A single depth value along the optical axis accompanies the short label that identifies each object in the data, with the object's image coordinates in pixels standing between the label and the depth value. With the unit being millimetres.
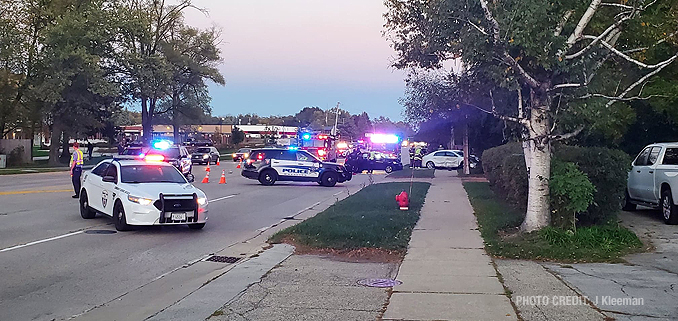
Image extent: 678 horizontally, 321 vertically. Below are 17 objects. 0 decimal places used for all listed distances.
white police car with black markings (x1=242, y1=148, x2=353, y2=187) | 28625
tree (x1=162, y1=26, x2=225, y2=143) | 58531
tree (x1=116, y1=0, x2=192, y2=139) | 49375
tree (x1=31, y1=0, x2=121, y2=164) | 43531
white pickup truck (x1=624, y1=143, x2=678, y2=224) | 14055
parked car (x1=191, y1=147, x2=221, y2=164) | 53541
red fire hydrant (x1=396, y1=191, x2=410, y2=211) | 16656
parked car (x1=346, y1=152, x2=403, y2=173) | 41734
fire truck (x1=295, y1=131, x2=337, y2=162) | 42219
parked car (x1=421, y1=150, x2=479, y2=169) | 45438
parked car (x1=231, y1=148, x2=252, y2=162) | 61172
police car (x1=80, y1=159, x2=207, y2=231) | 13242
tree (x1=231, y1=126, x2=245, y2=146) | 96688
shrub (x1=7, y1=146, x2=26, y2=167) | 46031
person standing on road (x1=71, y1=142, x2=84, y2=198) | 19500
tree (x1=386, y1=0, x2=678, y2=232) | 10539
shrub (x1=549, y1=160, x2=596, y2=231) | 11273
